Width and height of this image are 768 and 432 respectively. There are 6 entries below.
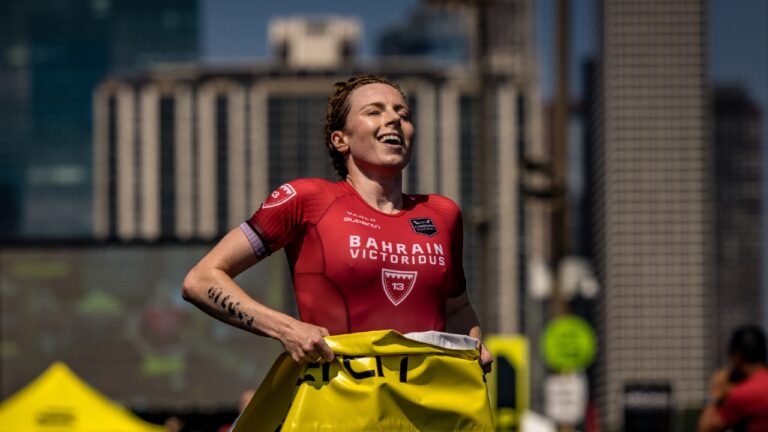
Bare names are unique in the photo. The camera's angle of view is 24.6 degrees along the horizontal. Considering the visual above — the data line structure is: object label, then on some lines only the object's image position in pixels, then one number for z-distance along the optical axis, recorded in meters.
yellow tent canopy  15.34
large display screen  34.75
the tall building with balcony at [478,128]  31.17
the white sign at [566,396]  24.80
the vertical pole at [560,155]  27.67
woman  4.48
